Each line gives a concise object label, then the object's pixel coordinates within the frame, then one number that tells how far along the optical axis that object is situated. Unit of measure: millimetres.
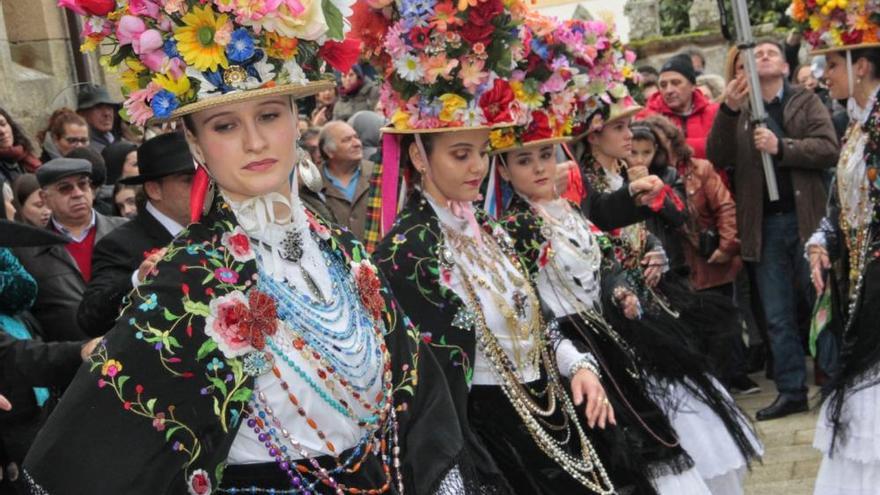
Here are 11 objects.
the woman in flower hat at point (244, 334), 3105
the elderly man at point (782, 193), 8477
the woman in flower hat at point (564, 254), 5551
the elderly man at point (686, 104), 9805
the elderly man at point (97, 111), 9266
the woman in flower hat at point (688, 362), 5973
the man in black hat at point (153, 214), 5180
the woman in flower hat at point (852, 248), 6027
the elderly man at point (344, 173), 8469
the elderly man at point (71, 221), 5770
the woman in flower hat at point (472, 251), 4938
